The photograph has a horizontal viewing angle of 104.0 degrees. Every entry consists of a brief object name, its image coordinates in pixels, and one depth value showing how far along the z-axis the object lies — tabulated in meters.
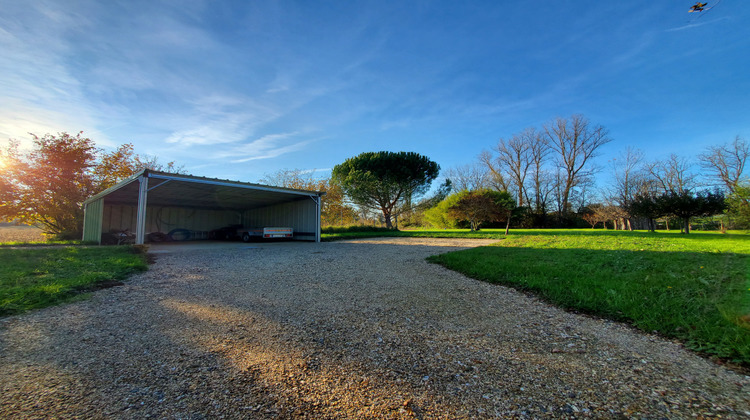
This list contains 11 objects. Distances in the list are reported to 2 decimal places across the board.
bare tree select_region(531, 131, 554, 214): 36.16
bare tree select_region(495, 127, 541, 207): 36.94
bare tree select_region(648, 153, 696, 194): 30.52
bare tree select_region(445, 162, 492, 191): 39.47
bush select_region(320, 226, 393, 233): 24.06
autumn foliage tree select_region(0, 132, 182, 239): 16.91
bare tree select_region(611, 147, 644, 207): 31.84
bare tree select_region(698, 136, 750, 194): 24.17
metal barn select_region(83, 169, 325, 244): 13.25
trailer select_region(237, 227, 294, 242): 15.80
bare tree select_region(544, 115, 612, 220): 34.00
